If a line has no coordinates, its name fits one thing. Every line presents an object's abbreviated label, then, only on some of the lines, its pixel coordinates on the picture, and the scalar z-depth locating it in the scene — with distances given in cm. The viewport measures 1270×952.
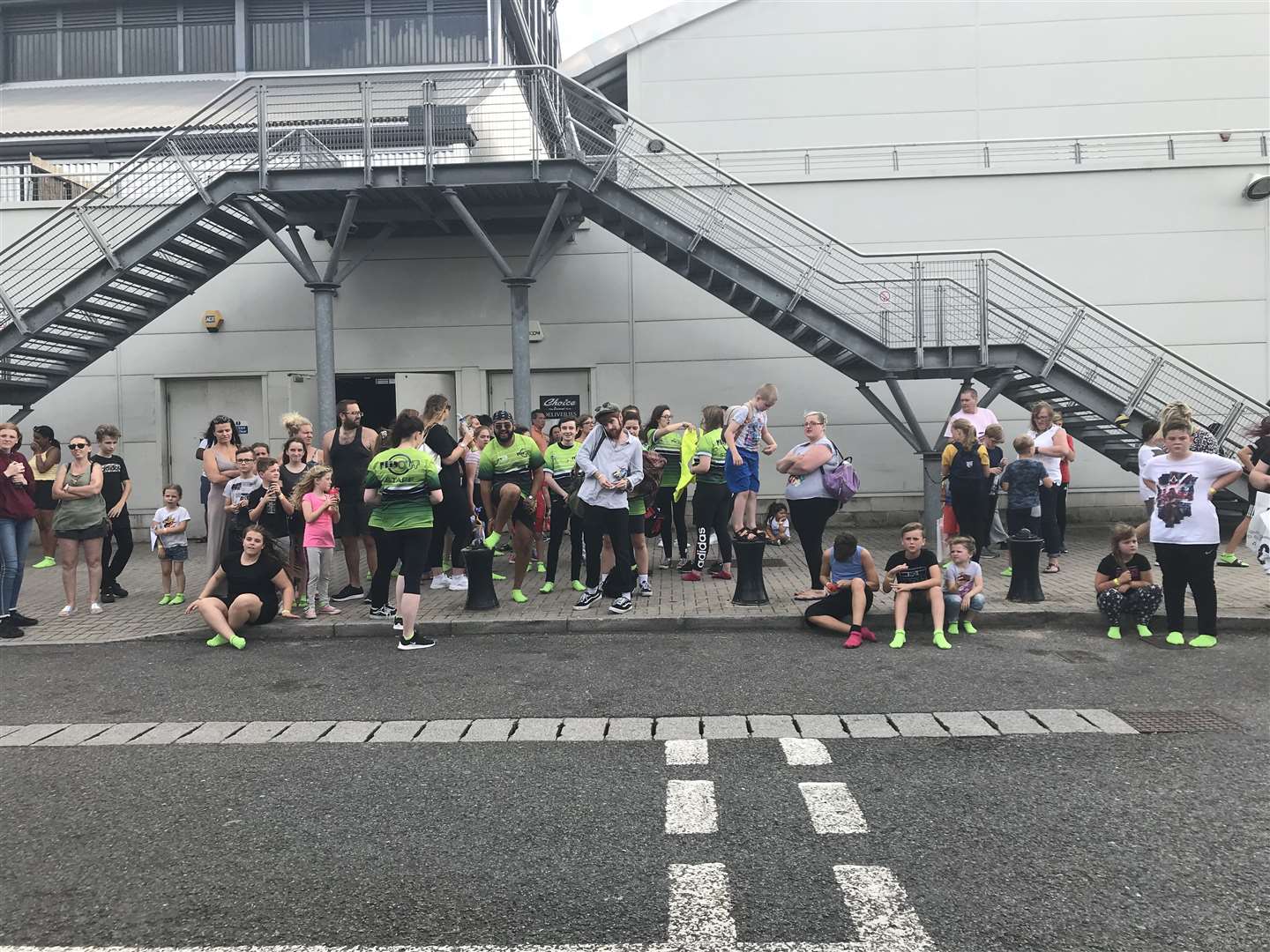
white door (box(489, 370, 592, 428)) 1410
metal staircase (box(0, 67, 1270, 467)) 1139
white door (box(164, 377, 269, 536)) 1438
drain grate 504
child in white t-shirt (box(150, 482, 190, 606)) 898
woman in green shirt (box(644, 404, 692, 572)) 974
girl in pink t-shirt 823
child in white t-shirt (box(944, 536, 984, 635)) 741
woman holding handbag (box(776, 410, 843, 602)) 827
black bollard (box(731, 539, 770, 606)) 825
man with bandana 888
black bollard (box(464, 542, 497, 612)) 828
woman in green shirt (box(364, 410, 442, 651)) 724
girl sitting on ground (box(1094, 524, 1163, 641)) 732
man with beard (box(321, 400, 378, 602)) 893
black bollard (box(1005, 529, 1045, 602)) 812
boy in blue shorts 913
